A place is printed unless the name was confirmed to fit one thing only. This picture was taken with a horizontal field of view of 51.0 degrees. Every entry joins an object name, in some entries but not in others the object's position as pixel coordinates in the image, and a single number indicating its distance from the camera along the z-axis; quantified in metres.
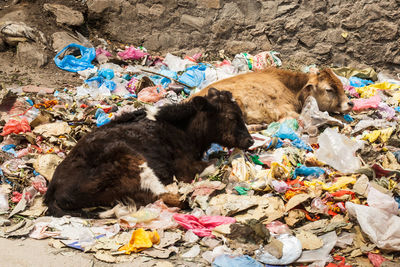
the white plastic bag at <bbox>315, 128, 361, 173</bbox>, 5.17
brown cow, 6.77
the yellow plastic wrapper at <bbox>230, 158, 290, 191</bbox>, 4.82
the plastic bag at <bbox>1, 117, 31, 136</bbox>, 5.91
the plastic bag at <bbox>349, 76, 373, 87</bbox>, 8.55
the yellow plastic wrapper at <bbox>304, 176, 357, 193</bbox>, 4.54
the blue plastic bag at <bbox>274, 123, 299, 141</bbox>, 6.04
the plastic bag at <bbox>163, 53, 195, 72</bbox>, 8.71
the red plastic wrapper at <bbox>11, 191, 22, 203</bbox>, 4.59
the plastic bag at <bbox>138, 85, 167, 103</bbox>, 7.16
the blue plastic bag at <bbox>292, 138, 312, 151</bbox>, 5.86
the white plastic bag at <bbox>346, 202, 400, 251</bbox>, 3.53
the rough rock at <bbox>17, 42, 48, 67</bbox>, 8.23
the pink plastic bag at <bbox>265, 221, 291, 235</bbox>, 3.86
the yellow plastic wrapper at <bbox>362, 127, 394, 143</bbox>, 5.88
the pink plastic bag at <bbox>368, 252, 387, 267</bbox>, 3.39
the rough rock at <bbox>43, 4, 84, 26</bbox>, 8.97
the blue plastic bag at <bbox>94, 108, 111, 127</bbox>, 6.20
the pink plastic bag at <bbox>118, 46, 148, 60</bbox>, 8.91
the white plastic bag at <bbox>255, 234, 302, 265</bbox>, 3.37
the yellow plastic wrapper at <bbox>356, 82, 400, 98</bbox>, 8.00
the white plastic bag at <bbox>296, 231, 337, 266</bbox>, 3.41
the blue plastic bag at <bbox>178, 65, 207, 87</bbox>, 7.82
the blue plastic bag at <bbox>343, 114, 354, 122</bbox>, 7.23
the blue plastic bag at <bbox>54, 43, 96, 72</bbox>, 8.30
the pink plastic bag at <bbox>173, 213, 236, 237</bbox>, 3.92
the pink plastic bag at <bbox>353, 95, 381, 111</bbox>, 7.24
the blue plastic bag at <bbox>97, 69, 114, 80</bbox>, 7.83
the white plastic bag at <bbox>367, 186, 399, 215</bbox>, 3.89
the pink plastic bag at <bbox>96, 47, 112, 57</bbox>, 8.72
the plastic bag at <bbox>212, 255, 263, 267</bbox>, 3.27
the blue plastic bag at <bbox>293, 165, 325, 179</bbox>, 5.07
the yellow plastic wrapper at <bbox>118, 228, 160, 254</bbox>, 3.56
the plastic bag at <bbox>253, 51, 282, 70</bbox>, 8.97
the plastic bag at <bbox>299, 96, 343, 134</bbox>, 6.54
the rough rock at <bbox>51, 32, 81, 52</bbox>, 8.62
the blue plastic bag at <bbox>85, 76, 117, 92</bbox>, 7.56
